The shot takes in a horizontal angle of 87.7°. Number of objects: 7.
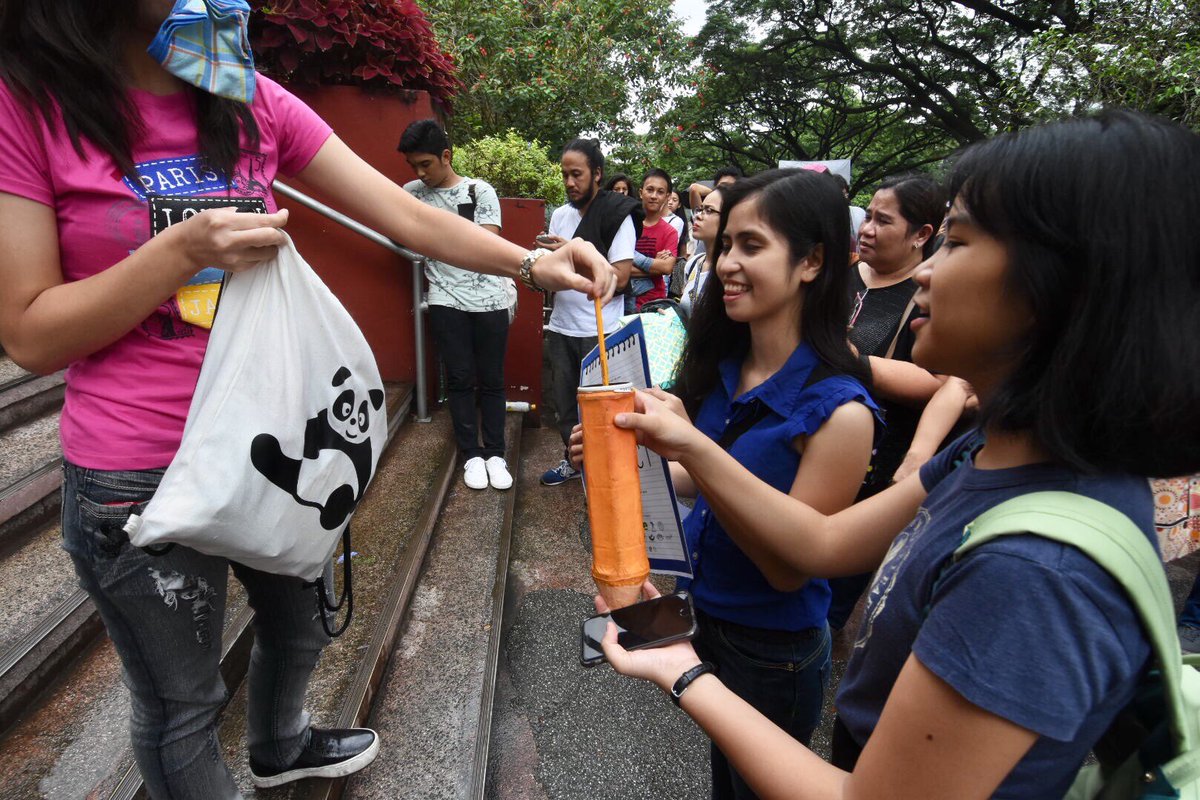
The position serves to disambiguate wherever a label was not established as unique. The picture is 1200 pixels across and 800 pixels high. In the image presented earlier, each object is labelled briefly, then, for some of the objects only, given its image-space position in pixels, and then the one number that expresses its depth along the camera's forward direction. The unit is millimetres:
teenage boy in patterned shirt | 3867
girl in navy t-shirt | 610
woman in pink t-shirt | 1017
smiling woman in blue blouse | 1393
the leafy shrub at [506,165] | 5059
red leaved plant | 3389
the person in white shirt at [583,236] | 4211
